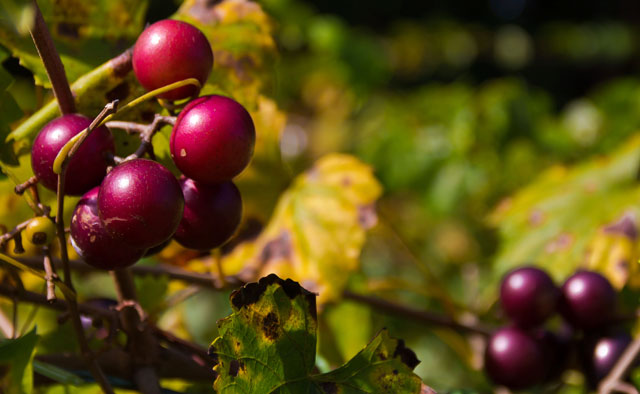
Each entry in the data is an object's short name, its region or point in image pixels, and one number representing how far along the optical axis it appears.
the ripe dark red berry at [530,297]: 0.62
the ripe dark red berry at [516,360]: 0.60
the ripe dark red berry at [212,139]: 0.48
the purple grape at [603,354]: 0.59
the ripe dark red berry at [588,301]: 0.61
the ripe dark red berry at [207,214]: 0.49
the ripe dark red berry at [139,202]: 0.46
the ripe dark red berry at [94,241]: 0.48
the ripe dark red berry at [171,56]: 0.49
